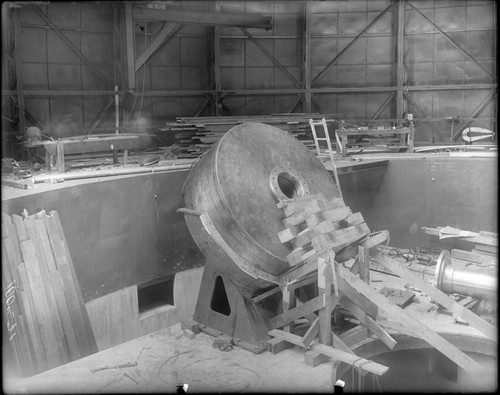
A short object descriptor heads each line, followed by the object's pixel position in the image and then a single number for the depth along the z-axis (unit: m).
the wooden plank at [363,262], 6.93
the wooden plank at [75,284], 6.52
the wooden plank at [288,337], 6.42
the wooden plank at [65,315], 6.26
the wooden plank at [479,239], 9.36
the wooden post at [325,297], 6.20
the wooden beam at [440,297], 6.05
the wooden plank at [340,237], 6.24
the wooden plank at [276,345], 6.60
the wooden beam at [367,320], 6.78
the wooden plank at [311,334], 6.34
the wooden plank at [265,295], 6.74
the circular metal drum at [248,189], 6.43
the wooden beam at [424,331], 5.78
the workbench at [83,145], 8.34
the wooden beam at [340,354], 5.96
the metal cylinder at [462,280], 6.56
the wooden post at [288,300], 6.68
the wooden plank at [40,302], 5.99
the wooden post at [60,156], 8.27
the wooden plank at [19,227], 6.00
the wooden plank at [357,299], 6.37
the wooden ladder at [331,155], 9.51
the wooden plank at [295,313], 6.33
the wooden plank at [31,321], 5.88
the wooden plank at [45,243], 6.23
